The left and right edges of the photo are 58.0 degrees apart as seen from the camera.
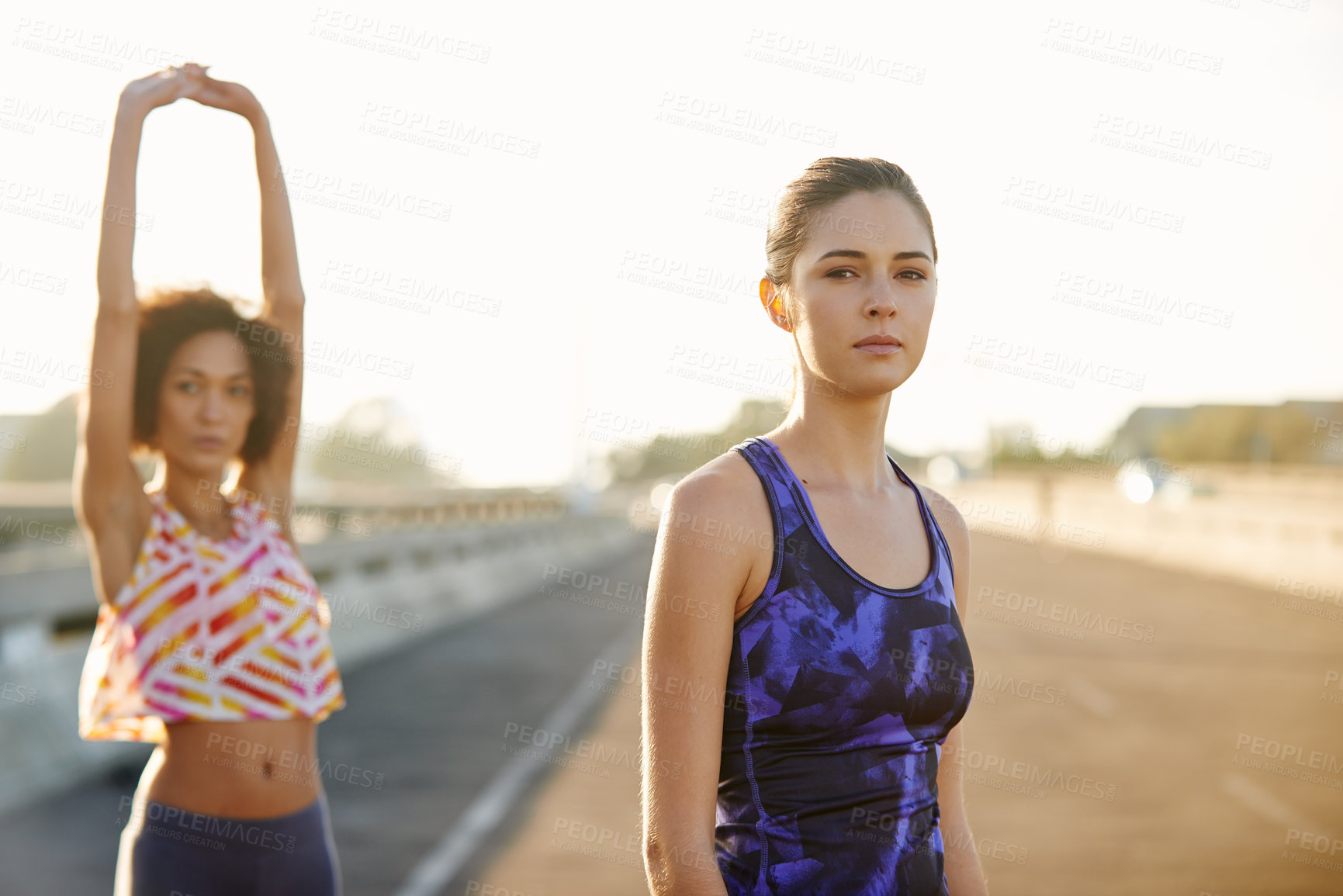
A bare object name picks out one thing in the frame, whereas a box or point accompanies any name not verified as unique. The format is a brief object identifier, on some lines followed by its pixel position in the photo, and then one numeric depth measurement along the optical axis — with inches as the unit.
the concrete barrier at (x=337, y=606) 304.7
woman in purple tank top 90.6
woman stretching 117.5
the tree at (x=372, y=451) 459.2
